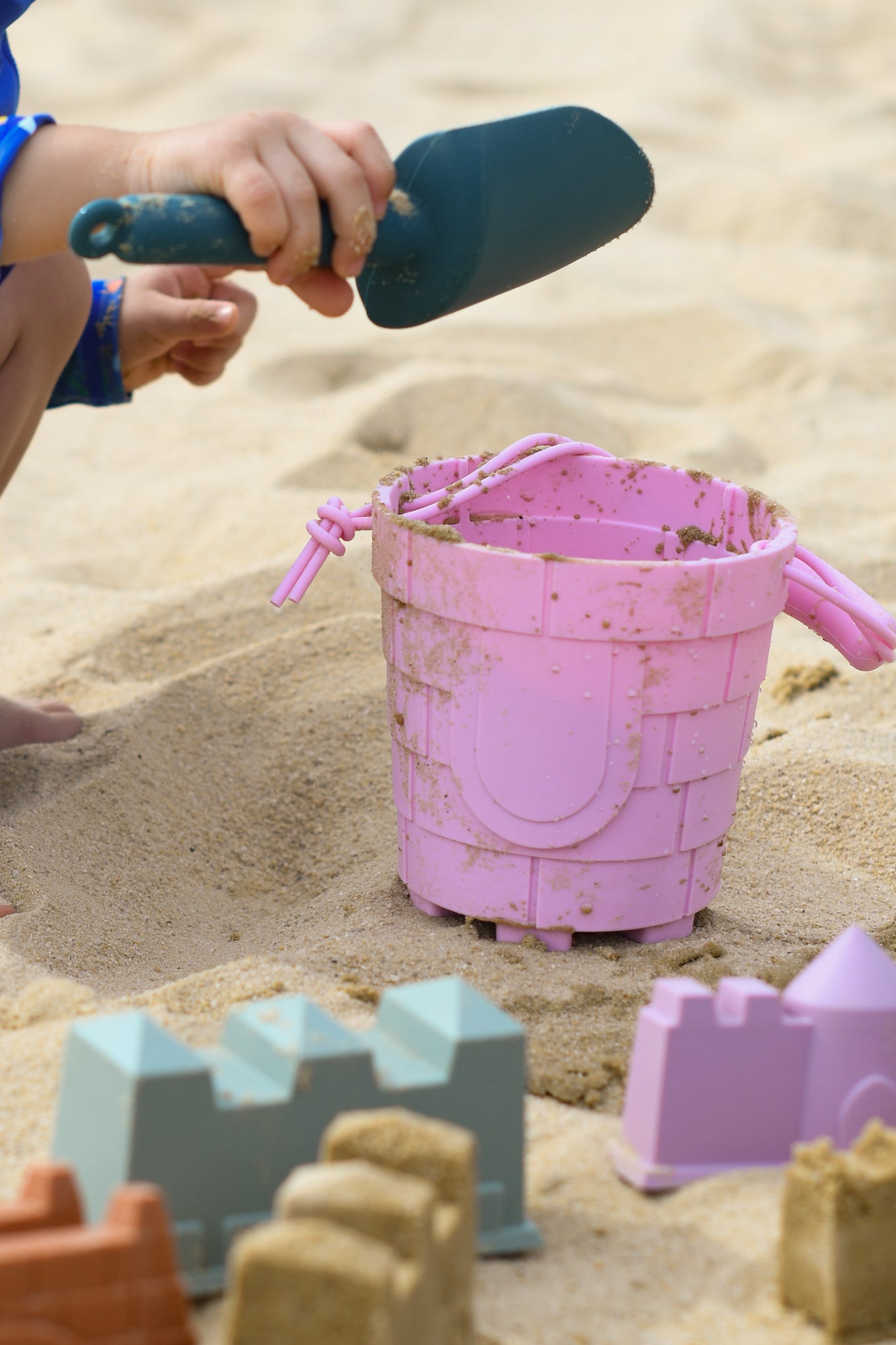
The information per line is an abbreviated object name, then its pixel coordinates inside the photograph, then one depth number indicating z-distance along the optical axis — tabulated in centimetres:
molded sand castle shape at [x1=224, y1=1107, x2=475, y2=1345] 138
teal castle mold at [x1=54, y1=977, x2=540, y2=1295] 145
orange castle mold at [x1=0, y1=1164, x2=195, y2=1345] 139
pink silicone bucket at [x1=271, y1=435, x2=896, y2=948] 162
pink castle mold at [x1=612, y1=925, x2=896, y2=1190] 149
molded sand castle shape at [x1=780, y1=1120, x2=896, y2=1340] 144
